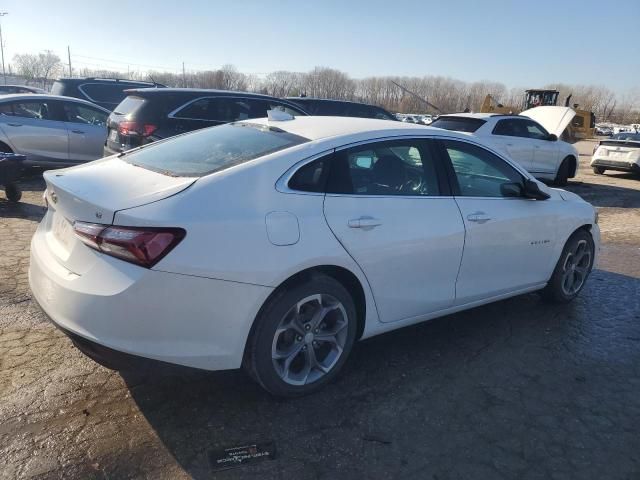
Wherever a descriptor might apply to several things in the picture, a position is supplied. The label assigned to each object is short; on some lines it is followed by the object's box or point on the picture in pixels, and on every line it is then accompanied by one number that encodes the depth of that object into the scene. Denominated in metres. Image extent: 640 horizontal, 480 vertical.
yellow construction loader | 28.42
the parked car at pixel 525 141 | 11.24
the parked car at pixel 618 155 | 15.30
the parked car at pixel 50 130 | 9.42
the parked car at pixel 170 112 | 7.85
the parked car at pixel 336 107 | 11.55
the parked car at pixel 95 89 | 13.98
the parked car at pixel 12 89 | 18.50
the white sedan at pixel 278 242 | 2.59
